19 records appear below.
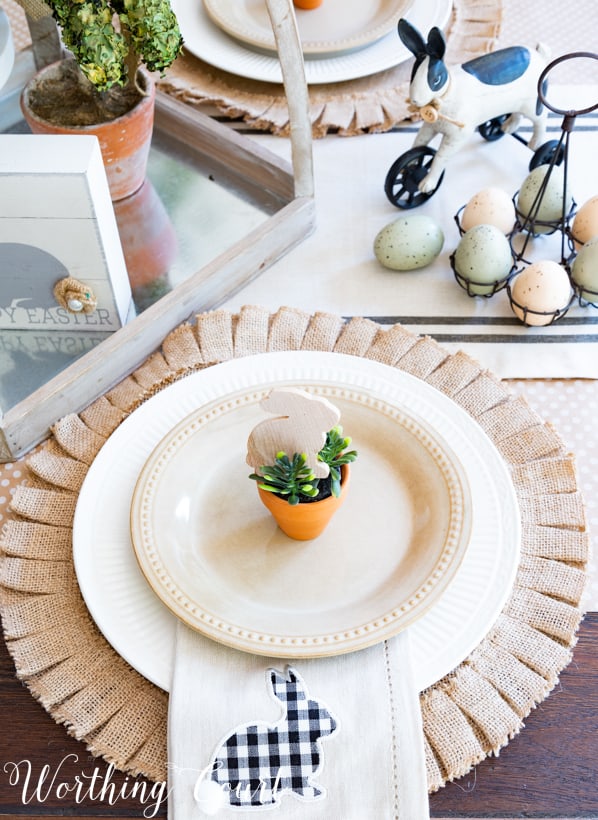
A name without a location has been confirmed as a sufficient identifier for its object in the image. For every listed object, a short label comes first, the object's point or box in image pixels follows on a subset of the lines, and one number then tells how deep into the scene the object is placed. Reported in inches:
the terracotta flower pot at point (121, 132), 43.1
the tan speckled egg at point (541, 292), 40.9
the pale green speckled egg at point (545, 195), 43.7
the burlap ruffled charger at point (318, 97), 52.1
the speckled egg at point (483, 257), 41.6
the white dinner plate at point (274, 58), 53.1
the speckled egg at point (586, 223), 42.9
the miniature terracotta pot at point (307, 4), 55.9
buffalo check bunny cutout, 27.1
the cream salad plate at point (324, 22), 53.4
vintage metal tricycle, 41.9
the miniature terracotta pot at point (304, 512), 29.5
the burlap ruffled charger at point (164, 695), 29.1
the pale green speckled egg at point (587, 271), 41.1
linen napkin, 27.0
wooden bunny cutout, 28.2
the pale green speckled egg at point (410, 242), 43.9
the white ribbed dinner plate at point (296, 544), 29.5
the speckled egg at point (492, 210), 43.5
